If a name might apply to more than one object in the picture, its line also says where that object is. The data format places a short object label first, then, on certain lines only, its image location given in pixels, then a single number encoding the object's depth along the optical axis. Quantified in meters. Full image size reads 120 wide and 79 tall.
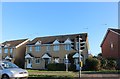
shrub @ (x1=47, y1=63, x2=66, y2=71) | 16.28
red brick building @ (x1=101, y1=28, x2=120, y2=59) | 15.83
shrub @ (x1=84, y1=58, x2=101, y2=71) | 13.99
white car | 6.23
